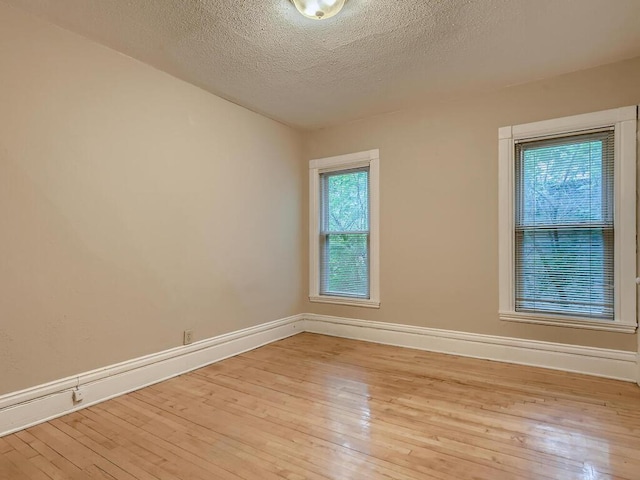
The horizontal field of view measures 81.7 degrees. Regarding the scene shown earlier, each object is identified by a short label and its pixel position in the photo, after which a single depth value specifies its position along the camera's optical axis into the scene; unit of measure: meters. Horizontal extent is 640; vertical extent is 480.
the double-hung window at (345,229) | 4.23
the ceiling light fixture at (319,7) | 2.15
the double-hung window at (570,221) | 2.96
